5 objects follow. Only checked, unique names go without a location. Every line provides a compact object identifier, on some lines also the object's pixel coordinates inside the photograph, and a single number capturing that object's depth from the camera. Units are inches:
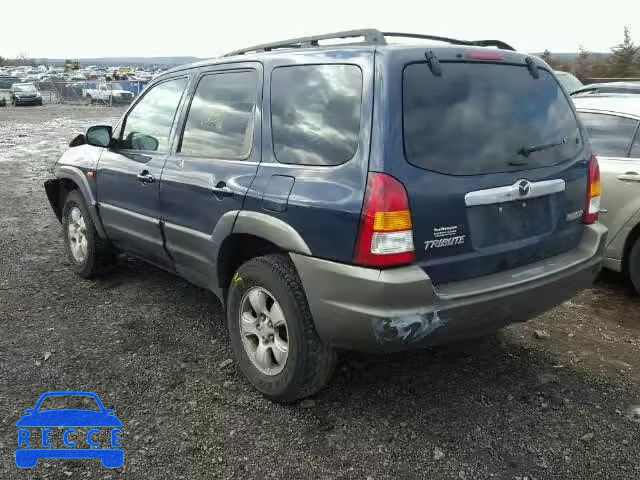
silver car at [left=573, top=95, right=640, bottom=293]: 176.6
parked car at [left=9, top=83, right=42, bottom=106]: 1413.6
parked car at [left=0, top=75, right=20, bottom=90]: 2015.3
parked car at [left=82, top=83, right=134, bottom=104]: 1445.6
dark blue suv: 102.6
